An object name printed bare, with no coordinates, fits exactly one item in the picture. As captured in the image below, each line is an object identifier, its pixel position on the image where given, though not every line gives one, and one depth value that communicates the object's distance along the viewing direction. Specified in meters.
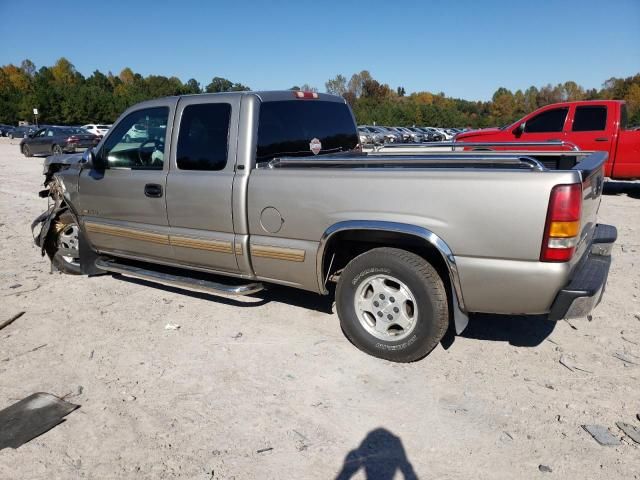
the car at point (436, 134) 44.84
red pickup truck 9.80
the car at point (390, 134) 41.40
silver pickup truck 2.91
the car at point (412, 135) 45.80
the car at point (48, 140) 22.79
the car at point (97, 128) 34.88
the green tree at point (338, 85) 107.62
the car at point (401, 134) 43.79
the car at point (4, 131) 49.91
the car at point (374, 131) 40.91
